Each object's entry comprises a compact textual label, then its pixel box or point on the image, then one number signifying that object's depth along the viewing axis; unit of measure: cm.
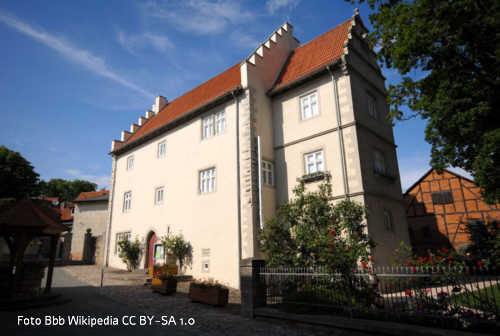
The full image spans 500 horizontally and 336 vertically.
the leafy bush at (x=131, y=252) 2041
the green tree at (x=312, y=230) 968
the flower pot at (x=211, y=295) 1042
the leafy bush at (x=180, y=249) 1703
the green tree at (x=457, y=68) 928
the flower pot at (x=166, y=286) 1255
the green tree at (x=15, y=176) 3156
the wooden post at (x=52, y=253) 1180
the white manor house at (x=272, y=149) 1409
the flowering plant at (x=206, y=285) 1062
